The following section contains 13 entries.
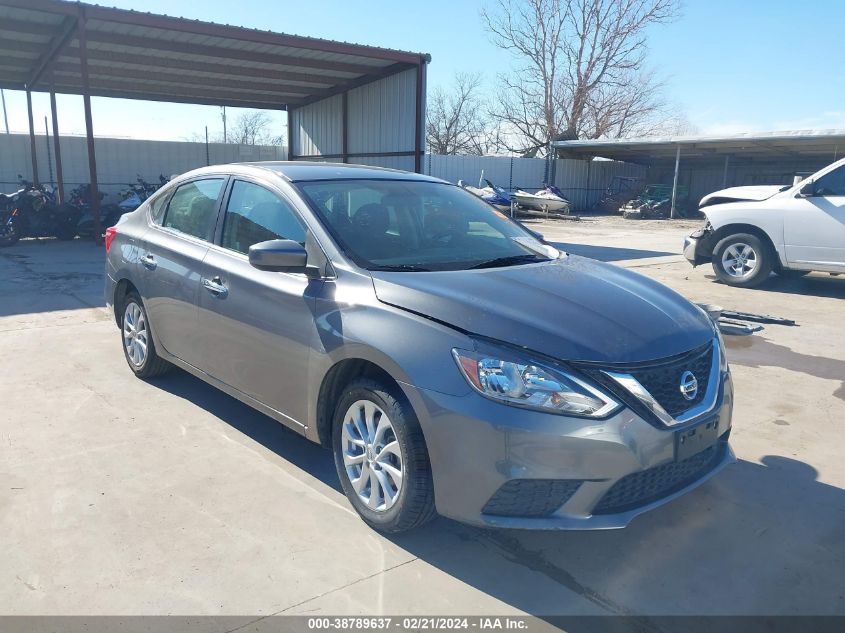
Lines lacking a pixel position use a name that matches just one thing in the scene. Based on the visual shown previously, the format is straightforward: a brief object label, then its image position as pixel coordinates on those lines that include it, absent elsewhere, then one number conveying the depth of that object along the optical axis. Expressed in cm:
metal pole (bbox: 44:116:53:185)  1863
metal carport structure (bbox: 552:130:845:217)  2478
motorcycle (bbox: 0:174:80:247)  1377
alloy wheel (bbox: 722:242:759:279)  938
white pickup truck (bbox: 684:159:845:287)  858
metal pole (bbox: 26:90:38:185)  1776
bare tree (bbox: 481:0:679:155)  4072
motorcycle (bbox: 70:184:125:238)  1496
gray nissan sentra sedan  249
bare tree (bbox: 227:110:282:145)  4609
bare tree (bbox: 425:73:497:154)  5309
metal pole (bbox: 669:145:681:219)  2835
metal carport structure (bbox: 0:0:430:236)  1238
